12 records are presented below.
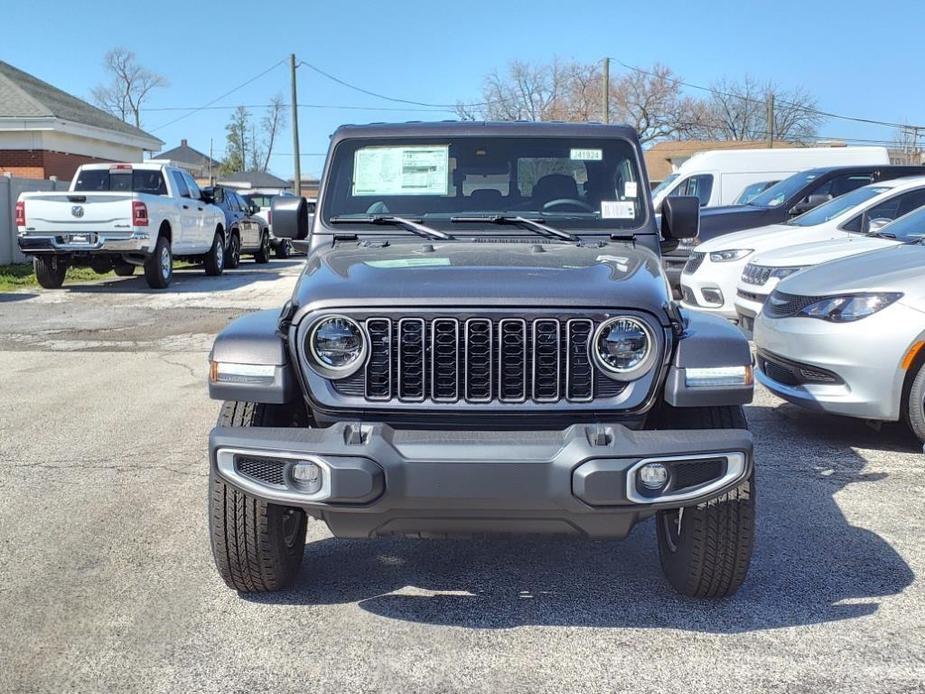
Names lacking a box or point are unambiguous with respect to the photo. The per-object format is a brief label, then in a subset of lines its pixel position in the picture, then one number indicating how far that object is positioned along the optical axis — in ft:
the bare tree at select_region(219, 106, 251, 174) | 311.47
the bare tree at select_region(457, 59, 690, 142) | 202.39
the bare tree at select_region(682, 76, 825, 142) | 216.95
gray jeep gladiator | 10.42
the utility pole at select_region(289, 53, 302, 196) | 134.80
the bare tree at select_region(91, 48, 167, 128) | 263.49
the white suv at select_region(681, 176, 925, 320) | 32.01
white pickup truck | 48.62
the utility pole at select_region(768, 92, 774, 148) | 152.31
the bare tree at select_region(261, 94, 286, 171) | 326.03
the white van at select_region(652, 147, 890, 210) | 54.65
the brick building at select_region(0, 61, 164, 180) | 91.15
